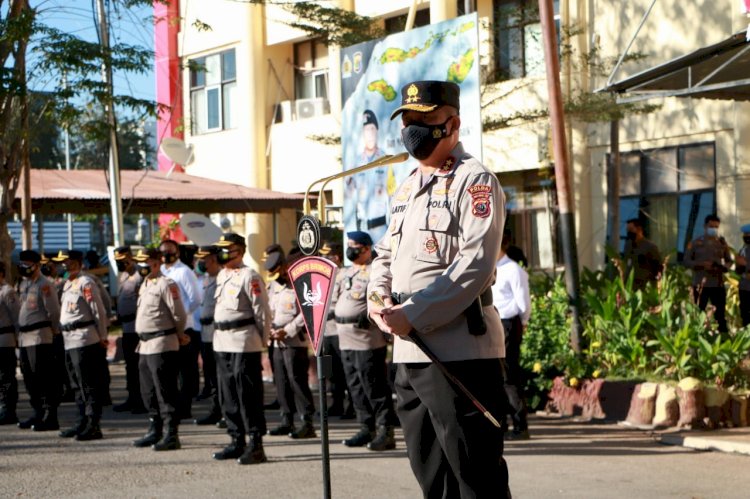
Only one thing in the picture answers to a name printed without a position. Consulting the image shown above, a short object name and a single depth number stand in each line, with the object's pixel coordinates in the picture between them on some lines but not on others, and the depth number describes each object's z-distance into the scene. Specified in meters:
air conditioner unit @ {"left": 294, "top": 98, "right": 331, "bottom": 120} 26.03
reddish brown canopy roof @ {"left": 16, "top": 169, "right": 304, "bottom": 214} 18.78
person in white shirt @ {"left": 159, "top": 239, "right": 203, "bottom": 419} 13.14
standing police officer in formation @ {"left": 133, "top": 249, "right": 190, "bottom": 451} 10.57
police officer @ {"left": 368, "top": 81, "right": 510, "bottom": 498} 4.72
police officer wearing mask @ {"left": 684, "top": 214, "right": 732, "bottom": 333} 14.90
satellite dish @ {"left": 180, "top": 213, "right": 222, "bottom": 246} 20.80
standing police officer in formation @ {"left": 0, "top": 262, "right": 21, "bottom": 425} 12.98
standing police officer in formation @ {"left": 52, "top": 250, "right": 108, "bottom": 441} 11.34
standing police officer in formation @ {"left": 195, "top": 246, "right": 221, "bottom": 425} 12.62
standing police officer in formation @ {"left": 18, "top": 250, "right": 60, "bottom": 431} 12.44
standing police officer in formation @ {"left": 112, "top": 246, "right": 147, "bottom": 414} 13.80
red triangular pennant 6.09
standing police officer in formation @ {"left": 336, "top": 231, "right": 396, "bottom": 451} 10.30
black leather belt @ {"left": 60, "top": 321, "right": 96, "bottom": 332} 11.58
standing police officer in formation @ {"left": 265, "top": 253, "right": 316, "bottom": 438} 11.26
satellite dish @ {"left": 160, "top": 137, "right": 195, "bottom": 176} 23.73
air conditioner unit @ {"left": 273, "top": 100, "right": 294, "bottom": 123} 26.89
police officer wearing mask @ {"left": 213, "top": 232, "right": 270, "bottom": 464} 9.90
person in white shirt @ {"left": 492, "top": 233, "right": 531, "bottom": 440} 10.31
